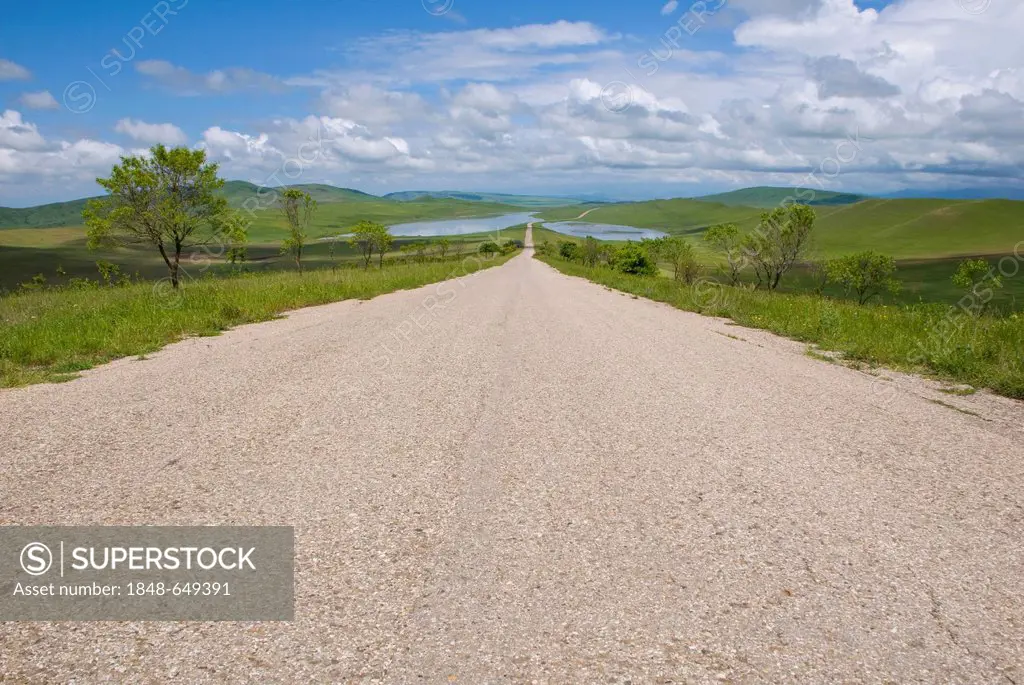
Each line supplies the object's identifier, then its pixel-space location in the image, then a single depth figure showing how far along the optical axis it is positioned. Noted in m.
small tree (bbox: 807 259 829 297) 71.60
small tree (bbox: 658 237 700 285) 79.94
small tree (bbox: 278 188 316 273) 47.91
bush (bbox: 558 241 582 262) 121.44
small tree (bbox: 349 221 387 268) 62.94
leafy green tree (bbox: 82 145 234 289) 28.27
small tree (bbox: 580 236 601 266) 107.94
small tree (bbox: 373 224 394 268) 67.06
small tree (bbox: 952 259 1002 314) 57.00
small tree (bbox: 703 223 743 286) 71.25
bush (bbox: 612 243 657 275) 95.27
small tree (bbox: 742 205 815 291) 58.72
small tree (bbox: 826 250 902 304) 66.62
